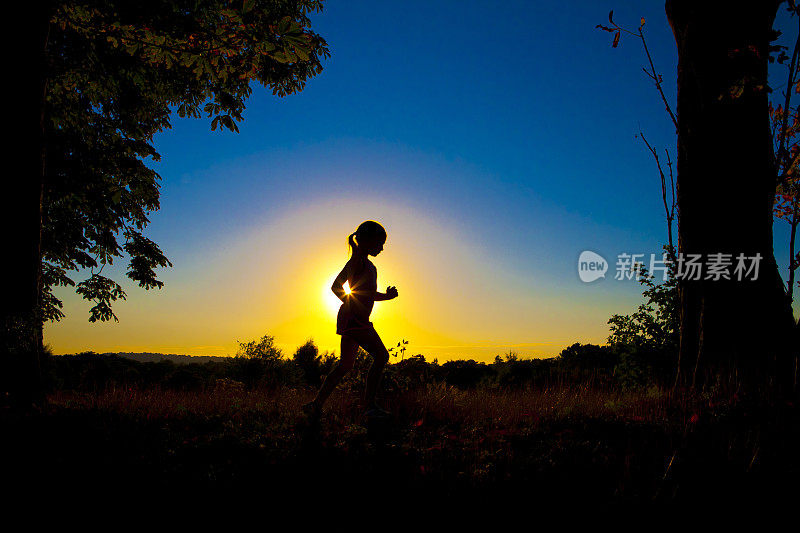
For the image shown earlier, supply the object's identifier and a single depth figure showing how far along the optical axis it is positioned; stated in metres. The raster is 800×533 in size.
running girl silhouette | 5.08
